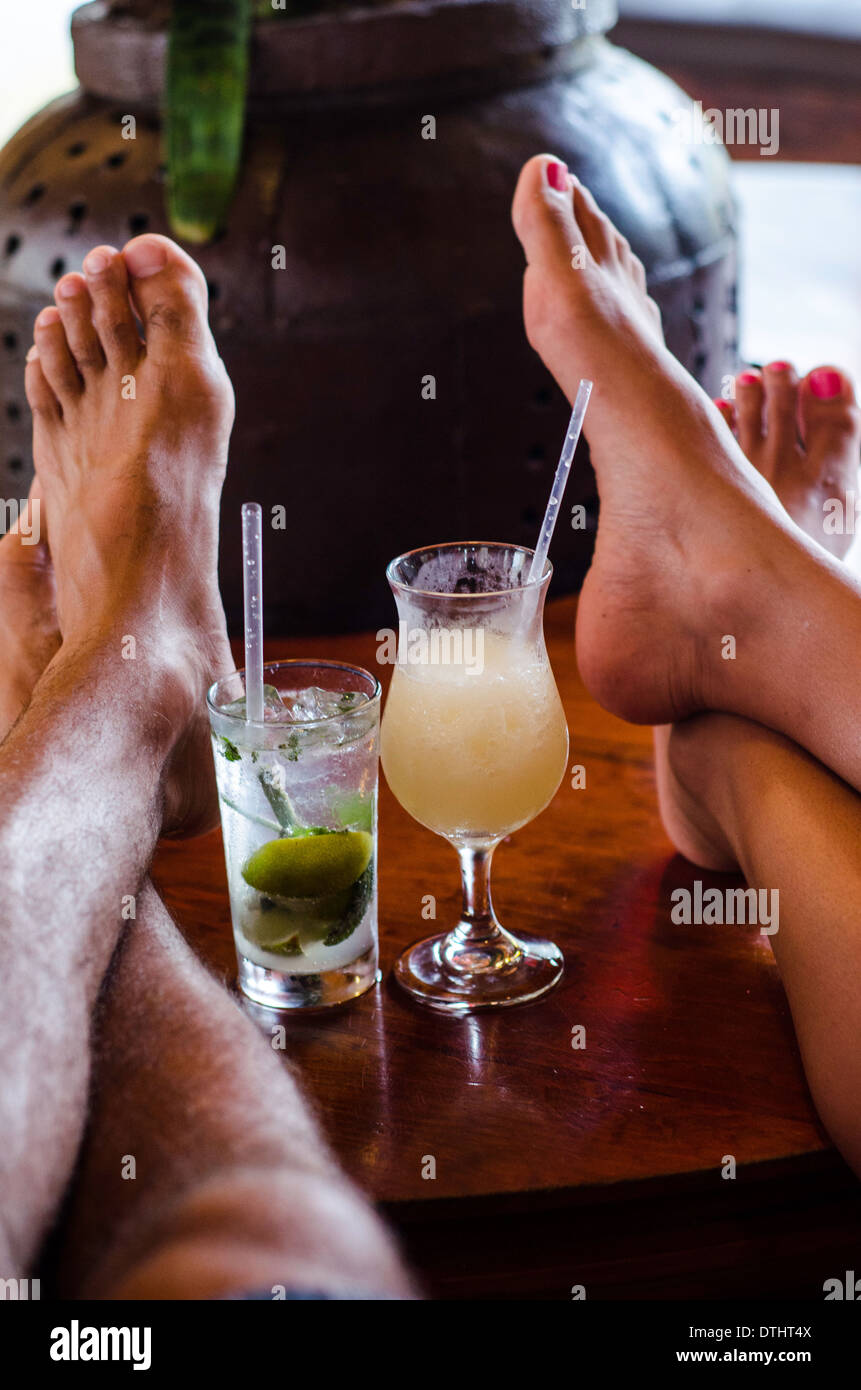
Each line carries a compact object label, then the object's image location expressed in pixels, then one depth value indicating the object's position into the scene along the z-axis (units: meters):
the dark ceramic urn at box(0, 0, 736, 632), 1.58
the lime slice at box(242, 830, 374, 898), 0.99
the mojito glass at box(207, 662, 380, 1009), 0.99
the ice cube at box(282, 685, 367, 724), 1.04
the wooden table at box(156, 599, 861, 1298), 0.91
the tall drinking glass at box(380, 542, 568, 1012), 1.01
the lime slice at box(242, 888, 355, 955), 1.00
